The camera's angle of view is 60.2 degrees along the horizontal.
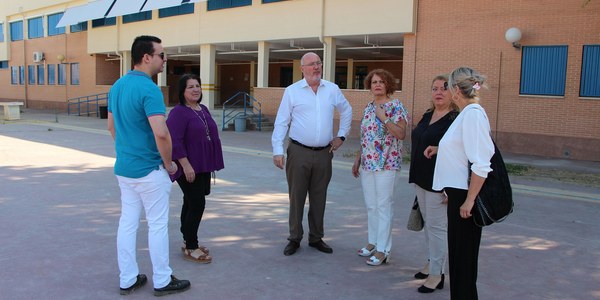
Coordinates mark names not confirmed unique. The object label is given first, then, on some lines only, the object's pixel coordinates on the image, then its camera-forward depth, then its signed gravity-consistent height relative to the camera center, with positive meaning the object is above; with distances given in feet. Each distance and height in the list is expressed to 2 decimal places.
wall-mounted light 45.47 +5.90
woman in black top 13.28 -2.25
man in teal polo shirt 11.87 -1.60
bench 78.69 -3.26
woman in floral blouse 15.12 -1.57
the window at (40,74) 115.24 +3.64
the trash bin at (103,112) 86.28 -3.32
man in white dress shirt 16.10 -1.42
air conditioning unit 111.85 +7.40
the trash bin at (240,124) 63.82 -3.53
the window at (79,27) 102.89 +12.95
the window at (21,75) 122.08 +3.52
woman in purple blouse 15.19 -1.72
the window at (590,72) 43.04 +2.70
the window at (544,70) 44.80 +2.91
